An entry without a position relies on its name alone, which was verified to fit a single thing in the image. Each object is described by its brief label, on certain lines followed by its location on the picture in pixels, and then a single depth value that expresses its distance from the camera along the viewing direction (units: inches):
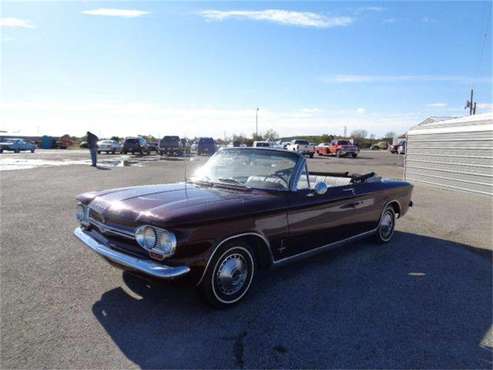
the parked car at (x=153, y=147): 1681.6
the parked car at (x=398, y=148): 1613.9
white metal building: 442.6
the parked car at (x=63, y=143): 2241.6
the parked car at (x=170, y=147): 1350.9
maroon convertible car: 126.0
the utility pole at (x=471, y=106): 1771.7
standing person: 818.8
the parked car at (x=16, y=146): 1574.8
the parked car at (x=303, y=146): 1460.4
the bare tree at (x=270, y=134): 2883.6
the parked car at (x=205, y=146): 1194.6
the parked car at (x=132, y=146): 1435.8
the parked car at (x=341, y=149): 1396.4
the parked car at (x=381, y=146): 2591.0
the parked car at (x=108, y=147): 1513.3
